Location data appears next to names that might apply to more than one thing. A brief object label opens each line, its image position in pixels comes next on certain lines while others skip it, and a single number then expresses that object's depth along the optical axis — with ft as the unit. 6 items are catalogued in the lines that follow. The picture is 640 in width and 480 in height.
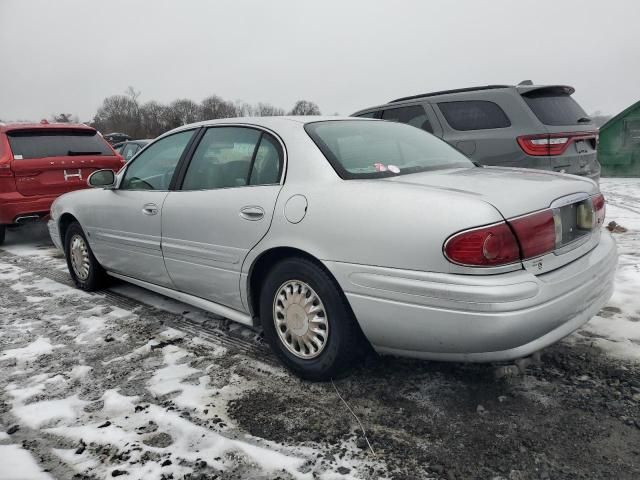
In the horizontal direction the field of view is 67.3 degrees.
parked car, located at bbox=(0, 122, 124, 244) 20.67
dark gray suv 16.61
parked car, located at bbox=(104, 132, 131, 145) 82.84
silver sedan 6.71
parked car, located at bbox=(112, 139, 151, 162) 36.40
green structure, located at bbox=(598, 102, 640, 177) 40.11
